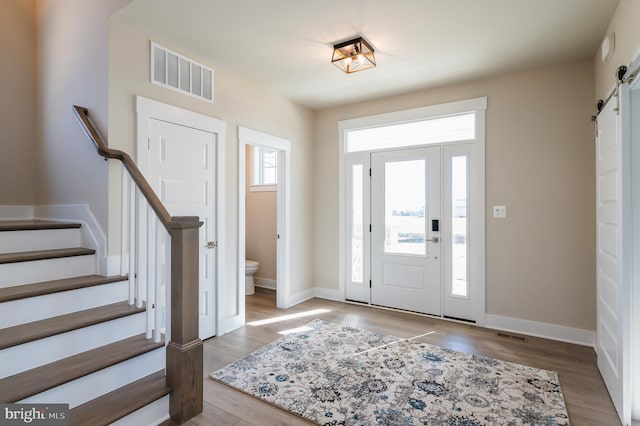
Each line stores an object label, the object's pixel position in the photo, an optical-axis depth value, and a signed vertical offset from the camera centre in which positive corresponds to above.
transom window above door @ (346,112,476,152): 3.75 +1.05
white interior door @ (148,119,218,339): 2.78 +0.33
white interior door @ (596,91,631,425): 1.96 -0.34
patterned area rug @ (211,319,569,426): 2.03 -1.27
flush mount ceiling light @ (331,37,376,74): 2.80 +1.48
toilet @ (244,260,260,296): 4.85 -0.93
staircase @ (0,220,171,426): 1.64 -0.73
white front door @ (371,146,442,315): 3.87 -0.19
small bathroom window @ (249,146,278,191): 5.50 +0.81
